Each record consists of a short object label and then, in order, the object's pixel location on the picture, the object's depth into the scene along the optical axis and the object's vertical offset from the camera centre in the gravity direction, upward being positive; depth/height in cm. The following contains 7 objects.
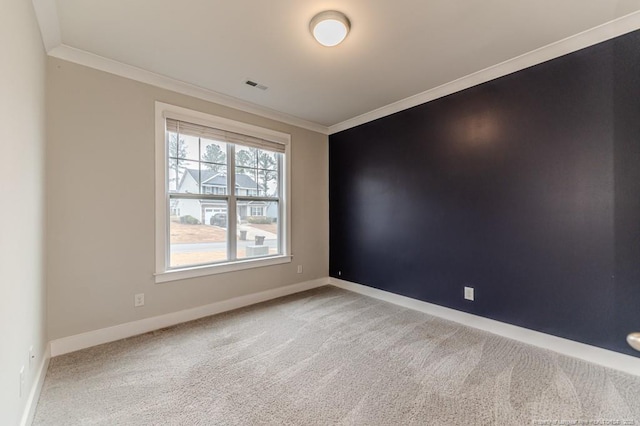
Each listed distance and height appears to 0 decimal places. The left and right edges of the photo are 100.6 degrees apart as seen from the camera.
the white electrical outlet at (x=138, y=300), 262 -84
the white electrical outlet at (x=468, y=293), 279 -83
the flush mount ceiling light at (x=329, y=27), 189 +139
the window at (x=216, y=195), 285 +25
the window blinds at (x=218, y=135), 290 +97
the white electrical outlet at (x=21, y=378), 144 -89
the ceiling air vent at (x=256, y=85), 288 +145
